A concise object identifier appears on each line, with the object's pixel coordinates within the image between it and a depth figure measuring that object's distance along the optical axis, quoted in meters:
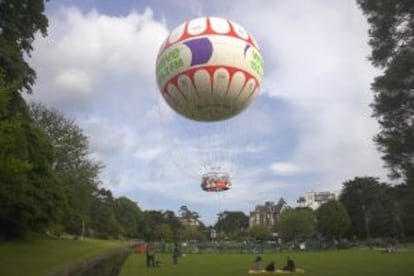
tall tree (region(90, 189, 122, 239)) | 131.41
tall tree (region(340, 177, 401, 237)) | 109.44
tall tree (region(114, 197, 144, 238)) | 166.71
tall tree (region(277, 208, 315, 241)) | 122.19
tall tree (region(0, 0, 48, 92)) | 33.31
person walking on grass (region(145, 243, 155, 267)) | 37.71
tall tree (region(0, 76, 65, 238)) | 32.91
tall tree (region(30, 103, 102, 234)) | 68.75
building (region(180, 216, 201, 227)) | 188.12
